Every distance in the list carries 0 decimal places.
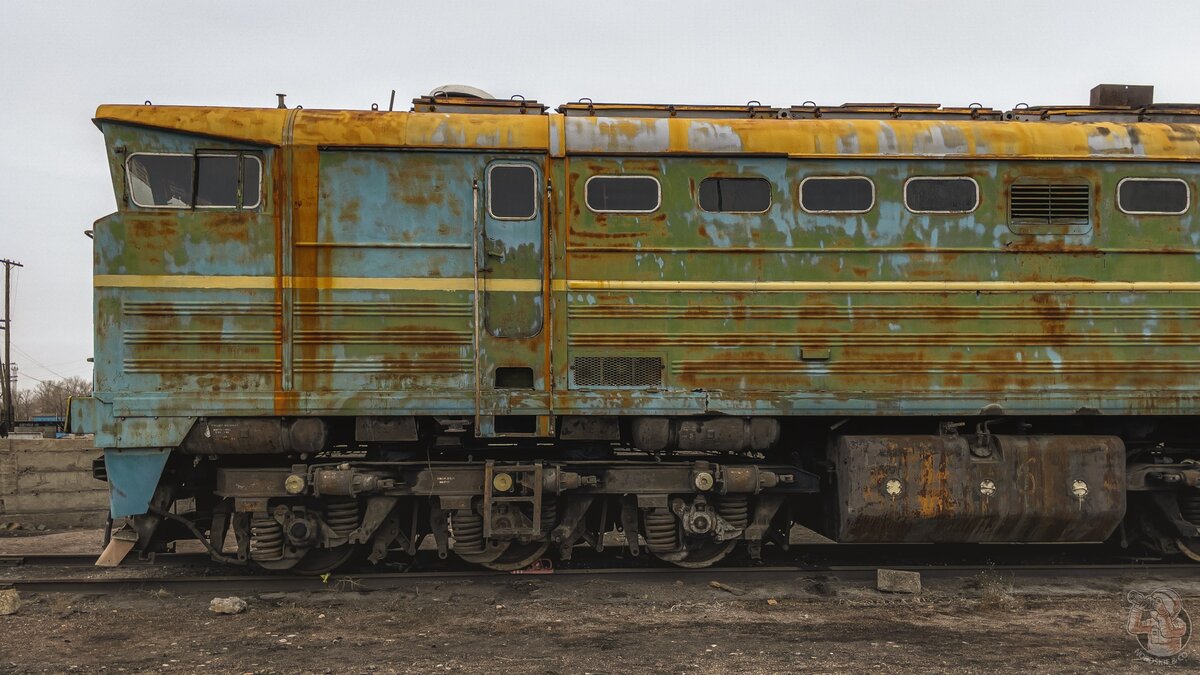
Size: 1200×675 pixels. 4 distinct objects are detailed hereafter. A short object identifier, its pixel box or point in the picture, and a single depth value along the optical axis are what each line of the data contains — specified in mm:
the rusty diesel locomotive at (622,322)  7172
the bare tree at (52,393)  106131
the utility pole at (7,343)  32344
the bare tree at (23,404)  79888
